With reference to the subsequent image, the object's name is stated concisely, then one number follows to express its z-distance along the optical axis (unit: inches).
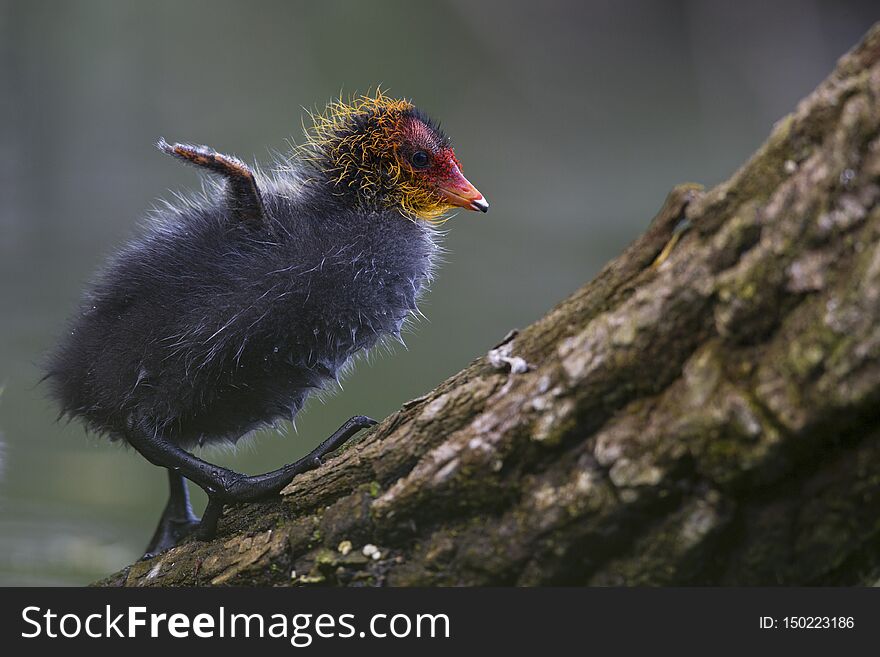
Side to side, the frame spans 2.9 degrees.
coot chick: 146.0
